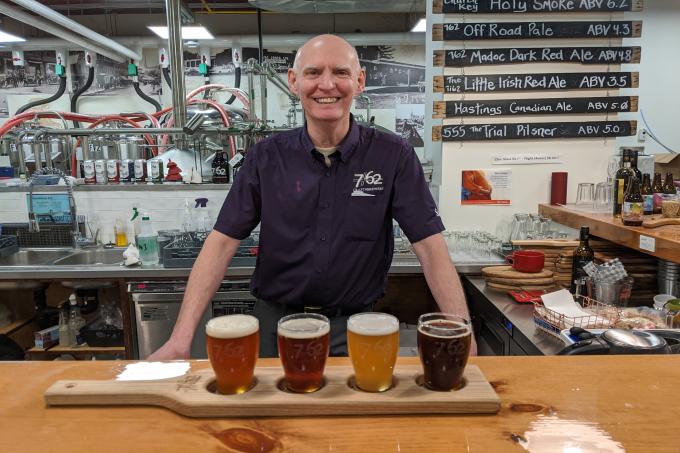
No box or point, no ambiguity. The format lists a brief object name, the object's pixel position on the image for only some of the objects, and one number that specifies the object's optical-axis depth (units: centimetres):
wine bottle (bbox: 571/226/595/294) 254
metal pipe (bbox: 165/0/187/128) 398
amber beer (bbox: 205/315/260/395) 85
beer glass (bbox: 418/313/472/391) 85
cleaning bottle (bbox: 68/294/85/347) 340
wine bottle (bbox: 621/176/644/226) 244
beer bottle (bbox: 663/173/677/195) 326
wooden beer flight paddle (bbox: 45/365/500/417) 81
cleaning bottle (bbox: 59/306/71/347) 341
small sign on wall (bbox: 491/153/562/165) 350
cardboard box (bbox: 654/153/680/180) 374
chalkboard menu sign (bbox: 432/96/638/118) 339
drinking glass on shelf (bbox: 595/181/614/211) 335
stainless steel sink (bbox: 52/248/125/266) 373
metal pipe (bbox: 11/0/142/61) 531
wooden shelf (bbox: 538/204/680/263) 212
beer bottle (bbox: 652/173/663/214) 323
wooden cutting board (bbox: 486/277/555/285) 268
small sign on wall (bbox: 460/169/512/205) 353
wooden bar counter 73
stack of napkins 206
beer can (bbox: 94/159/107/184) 384
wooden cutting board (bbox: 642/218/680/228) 238
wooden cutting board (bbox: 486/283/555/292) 269
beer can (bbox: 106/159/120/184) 387
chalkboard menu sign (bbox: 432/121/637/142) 343
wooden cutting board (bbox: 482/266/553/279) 271
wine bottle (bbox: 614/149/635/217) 280
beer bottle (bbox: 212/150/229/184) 381
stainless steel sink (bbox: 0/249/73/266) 377
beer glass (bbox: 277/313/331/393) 85
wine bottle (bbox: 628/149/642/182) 279
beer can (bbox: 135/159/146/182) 385
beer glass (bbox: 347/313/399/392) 86
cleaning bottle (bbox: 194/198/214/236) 375
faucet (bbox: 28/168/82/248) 369
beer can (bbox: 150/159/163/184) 382
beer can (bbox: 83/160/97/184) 384
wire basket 204
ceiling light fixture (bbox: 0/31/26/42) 713
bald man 190
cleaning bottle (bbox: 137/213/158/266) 335
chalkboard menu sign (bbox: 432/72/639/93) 337
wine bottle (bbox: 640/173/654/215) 270
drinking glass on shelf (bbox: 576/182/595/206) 350
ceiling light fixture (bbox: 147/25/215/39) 672
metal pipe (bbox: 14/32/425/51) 784
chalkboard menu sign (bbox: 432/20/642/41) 331
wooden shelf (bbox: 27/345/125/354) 329
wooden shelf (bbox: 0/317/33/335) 338
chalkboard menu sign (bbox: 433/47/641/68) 334
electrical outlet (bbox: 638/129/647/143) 571
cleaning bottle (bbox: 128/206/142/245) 373
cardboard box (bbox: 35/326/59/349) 337
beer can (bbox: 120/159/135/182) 385
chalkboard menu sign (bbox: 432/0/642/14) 329
